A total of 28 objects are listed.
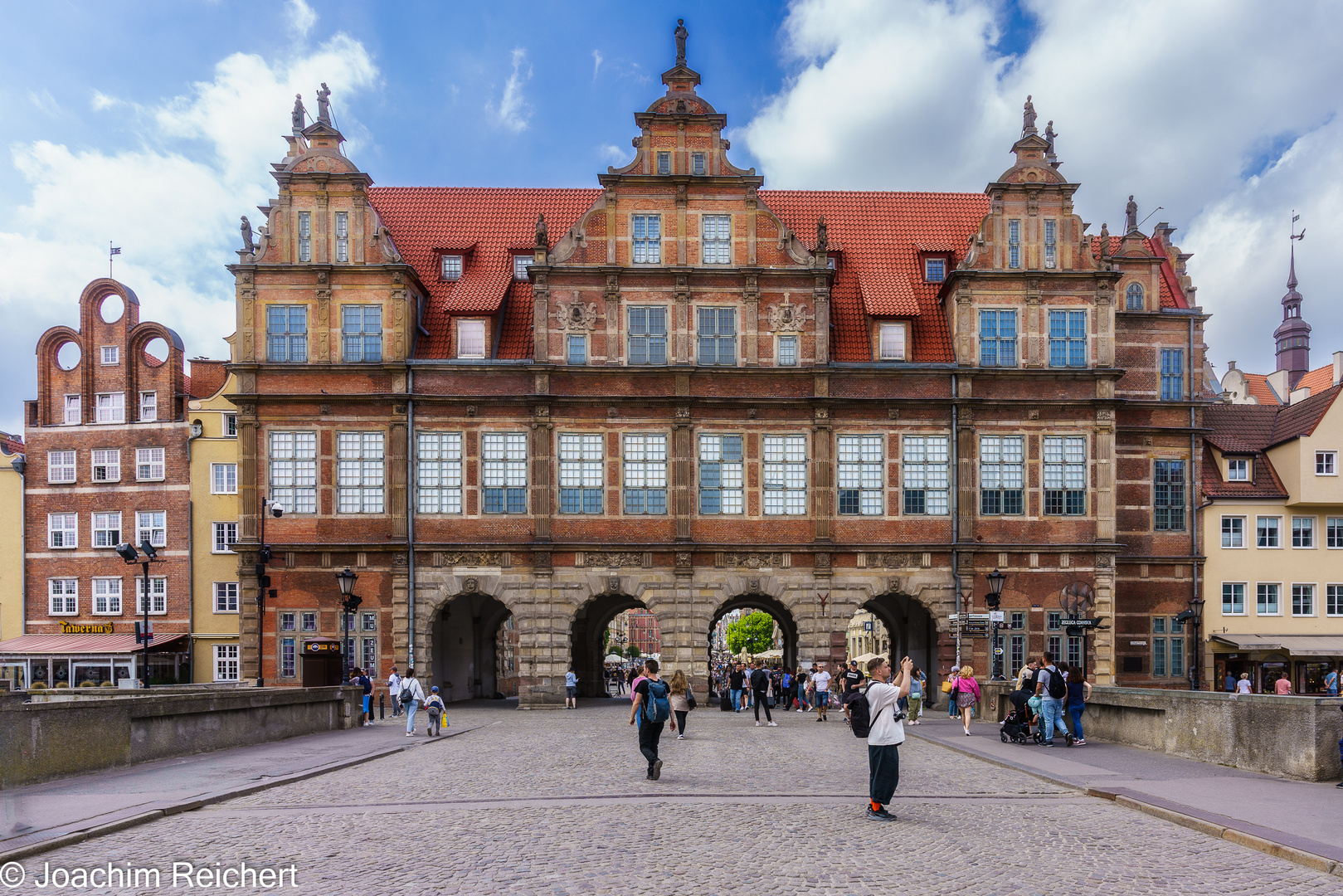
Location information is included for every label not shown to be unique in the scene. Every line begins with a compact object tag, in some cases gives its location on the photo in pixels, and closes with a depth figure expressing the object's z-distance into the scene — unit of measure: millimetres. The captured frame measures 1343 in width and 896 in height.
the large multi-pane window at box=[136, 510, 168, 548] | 42500
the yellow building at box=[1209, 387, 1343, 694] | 38688
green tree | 117812
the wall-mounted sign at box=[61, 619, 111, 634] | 41906
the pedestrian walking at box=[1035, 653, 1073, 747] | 20812
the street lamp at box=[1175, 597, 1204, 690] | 37125
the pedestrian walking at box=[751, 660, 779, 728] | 28000
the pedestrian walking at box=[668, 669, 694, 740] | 22234
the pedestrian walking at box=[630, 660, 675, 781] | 15758
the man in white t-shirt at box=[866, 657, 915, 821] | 11961
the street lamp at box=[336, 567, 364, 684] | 30141
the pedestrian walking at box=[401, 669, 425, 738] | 24594
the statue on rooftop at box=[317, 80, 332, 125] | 37978
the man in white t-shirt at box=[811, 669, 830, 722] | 29703
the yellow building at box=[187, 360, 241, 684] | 41875
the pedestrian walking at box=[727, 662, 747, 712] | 34406
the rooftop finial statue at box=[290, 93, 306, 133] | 39625
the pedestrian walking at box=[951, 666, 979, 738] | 24219
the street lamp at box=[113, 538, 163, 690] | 28031
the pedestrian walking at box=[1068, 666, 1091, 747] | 21297
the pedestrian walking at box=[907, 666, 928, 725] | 27438
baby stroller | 21562
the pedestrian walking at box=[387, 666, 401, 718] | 31562
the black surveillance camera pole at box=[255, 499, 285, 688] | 30838
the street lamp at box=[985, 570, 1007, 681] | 29344
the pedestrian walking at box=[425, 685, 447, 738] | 24078
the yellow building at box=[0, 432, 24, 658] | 42625
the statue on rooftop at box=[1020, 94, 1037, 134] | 37906
